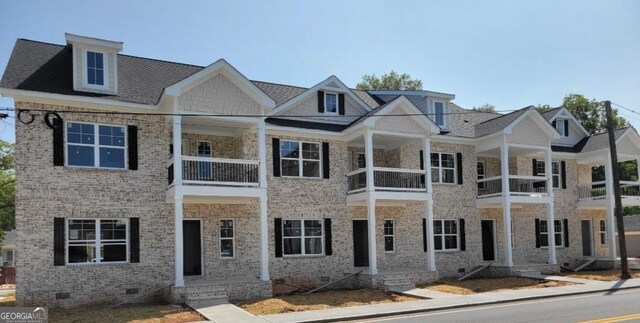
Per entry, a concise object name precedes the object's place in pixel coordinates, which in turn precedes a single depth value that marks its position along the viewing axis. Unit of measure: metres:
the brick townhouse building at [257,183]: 17.47
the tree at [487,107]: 59.49
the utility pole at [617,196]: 22.92
